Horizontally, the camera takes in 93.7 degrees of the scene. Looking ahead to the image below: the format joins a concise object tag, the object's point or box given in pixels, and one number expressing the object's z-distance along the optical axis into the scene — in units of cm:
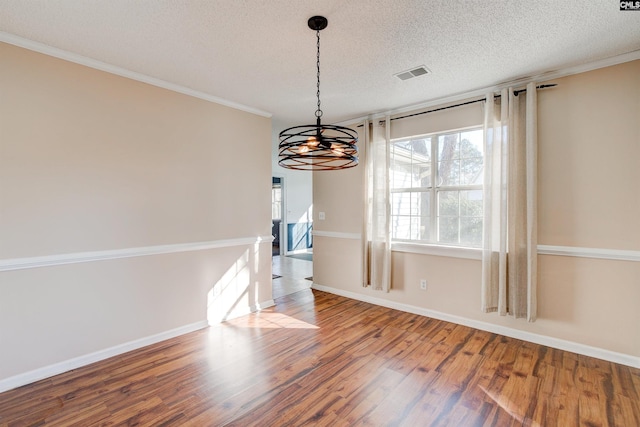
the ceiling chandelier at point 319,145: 189
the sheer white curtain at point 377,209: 393
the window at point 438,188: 342
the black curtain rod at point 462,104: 288
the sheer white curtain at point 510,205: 287
